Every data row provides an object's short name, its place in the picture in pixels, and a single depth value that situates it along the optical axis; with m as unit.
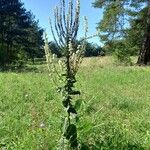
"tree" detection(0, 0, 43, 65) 27.66
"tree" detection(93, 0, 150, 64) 13.33
